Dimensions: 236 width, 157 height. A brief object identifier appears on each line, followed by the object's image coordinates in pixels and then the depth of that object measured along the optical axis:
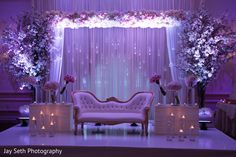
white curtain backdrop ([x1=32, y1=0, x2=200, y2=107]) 10.27
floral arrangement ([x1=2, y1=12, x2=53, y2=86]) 9.64
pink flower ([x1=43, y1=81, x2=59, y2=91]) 8.45
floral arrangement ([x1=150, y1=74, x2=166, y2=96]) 8.55
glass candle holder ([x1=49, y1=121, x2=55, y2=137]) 8.38
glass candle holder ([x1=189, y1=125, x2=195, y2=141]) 8.07
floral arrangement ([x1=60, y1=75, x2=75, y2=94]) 8.85
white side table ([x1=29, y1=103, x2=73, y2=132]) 8.35
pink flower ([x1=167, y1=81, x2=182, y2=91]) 8.20
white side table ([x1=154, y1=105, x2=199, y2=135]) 8.08
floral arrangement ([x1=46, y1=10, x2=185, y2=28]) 9.61
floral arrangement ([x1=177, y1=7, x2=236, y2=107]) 9.24
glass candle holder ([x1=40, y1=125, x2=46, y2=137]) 8.33
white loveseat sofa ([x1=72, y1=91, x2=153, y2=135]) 8.02
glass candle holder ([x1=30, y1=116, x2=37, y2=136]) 8.35
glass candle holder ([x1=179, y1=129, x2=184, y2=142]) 8.05
